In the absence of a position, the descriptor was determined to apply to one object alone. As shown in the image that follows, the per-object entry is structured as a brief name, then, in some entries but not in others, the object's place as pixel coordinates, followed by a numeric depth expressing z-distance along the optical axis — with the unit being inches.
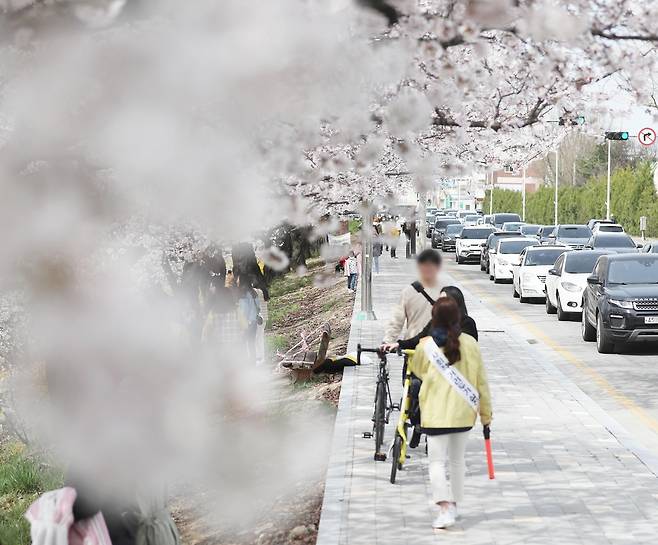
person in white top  367.6
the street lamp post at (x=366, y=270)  912.9
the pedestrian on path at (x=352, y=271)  1339.8
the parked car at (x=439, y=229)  2803.2
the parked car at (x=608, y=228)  2166.6
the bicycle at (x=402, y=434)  361.4
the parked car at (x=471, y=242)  2132.1
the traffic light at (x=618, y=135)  1160.3
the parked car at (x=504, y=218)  3206.2
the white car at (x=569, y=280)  1002.7
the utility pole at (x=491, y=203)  5540.4
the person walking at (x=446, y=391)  309.9
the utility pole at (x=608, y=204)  3075.3
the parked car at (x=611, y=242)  1558.8
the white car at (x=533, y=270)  1222.9
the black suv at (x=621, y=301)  747.4
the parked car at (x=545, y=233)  2068.8
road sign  1384.0
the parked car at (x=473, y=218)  3592.0
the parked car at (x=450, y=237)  2603.3
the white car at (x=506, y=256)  1552.7
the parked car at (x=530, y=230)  2428.6
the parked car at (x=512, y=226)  2631.6
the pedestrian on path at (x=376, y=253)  1533.5
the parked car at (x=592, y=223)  2286.9
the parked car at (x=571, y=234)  1947.6
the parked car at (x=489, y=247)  1792.7
